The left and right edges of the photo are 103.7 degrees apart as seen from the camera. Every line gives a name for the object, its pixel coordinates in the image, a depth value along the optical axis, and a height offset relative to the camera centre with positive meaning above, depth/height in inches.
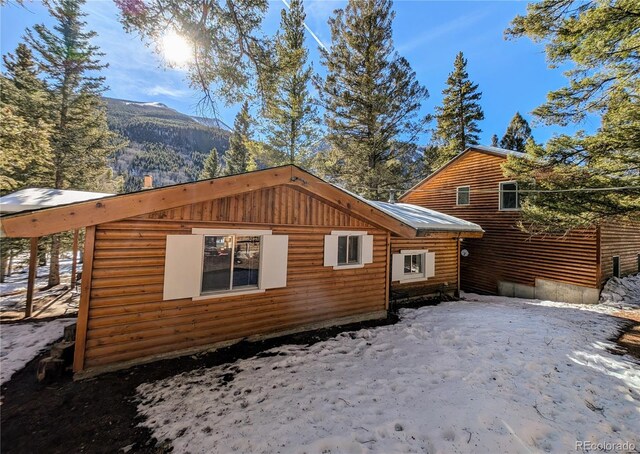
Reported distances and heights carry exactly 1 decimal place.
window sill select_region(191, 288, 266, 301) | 197.9 -48.4
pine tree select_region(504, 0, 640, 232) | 241.8 +157.0
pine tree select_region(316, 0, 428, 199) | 598.5 +358.1
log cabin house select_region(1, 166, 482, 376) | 164.7 -21.7
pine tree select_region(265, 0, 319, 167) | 591.9 +315.2
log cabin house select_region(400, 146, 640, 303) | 401.7 -0.1
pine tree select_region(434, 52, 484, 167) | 836.0 +442.6
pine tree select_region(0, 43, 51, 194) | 258.2 +112.5
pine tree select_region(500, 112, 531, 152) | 1010.9 +457.5
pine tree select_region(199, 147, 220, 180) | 1455.5 +415.0
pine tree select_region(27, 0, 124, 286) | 473.4 +260.5
